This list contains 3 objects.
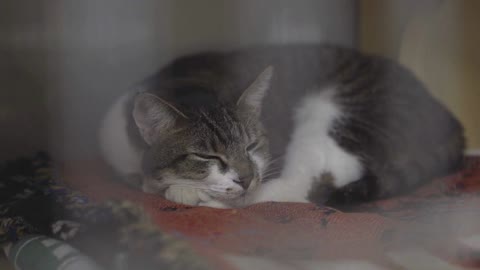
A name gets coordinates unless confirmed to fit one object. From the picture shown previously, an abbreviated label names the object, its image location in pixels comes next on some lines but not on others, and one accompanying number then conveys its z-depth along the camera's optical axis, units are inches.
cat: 42.0
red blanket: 35.8
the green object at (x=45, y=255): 35.5
